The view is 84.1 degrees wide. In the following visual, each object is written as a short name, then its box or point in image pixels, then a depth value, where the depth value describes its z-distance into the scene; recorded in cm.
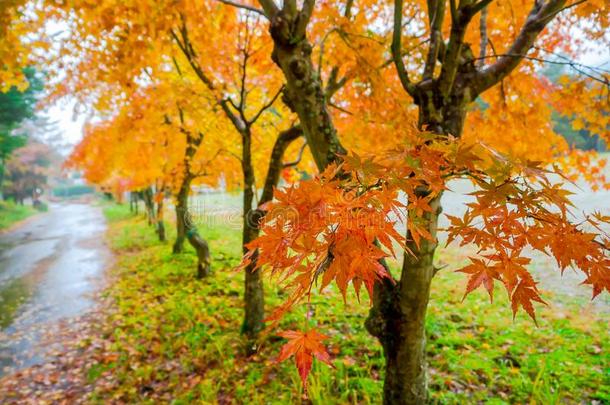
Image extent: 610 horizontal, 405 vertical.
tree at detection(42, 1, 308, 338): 380
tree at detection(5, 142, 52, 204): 2985
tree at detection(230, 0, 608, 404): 249
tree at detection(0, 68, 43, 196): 1672
